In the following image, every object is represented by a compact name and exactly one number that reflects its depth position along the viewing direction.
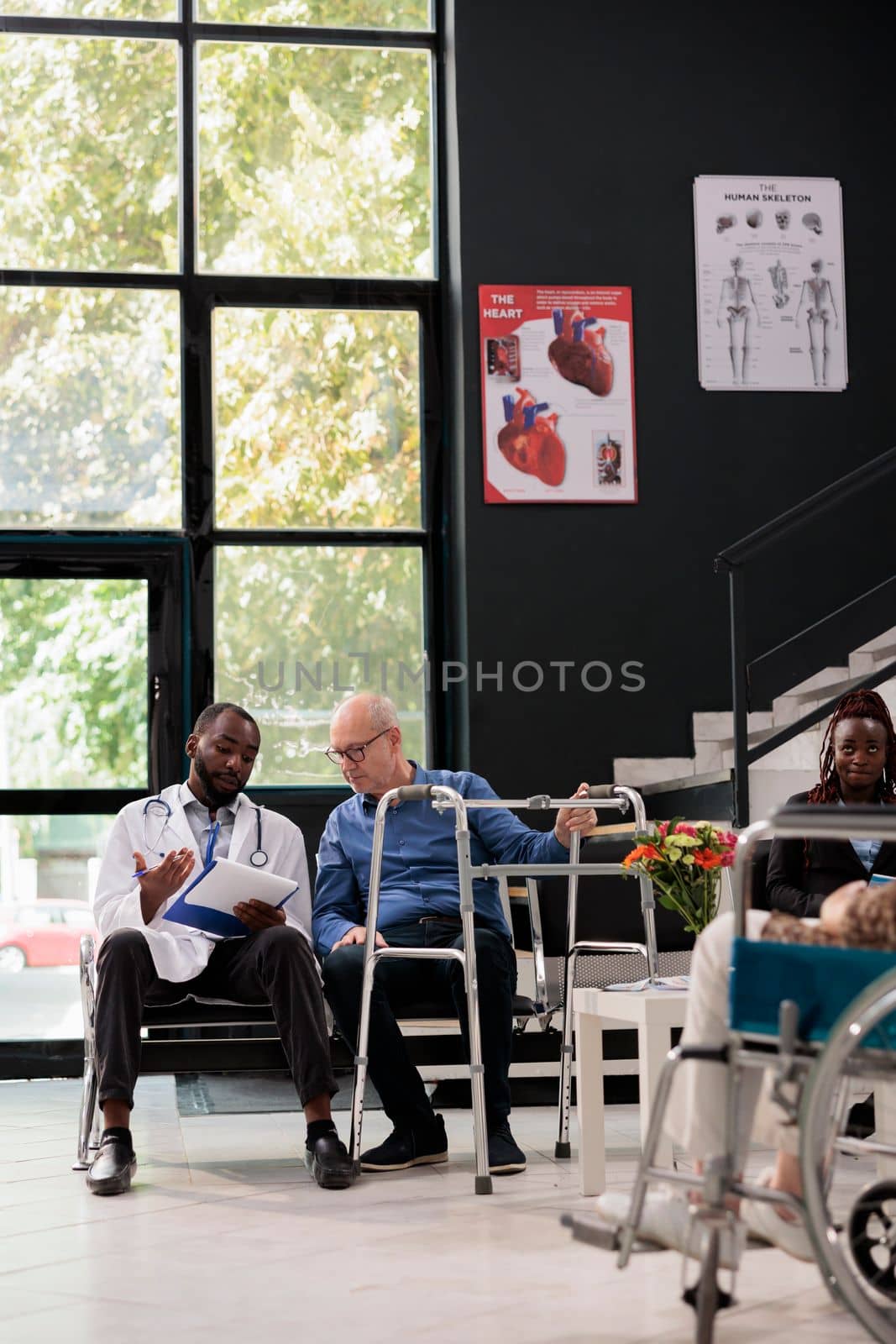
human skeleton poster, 11.95
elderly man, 7.30
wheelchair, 3.86
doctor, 7.06
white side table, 6.30
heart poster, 11.64
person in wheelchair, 4.17
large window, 11.59
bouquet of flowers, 6.76
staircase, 9.95
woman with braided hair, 7.41
